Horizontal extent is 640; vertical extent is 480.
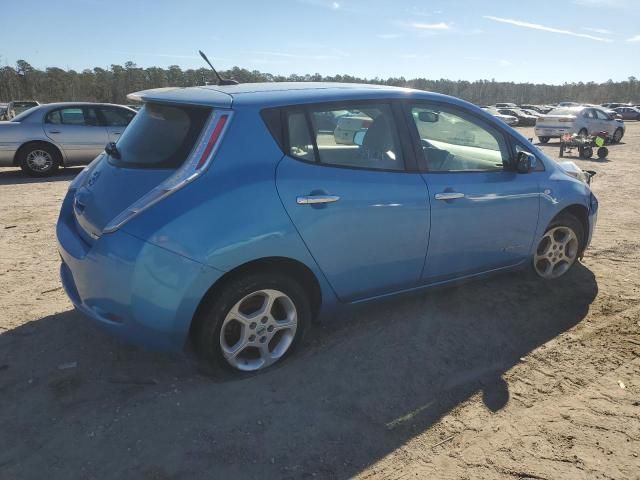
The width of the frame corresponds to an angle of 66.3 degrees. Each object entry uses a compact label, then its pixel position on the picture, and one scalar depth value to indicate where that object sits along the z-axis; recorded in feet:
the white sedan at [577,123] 62.90
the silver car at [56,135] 31.32
